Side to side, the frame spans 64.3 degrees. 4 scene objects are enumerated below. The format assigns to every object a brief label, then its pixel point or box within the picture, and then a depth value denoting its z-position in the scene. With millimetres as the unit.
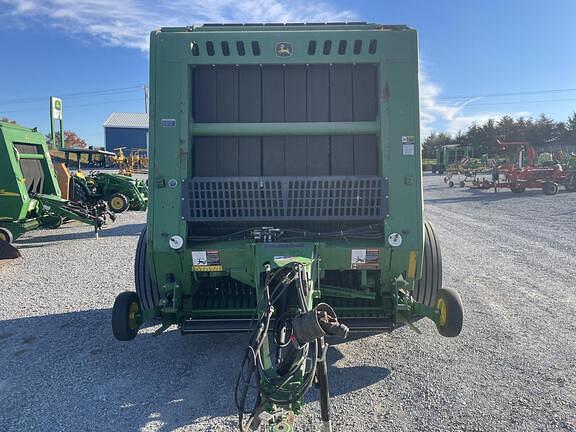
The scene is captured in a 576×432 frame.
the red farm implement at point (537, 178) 20080
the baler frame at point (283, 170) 3566
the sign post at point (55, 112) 24312
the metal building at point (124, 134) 61375
